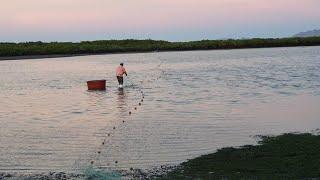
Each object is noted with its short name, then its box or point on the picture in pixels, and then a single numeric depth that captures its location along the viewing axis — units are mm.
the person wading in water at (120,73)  35812
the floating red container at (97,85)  36312
